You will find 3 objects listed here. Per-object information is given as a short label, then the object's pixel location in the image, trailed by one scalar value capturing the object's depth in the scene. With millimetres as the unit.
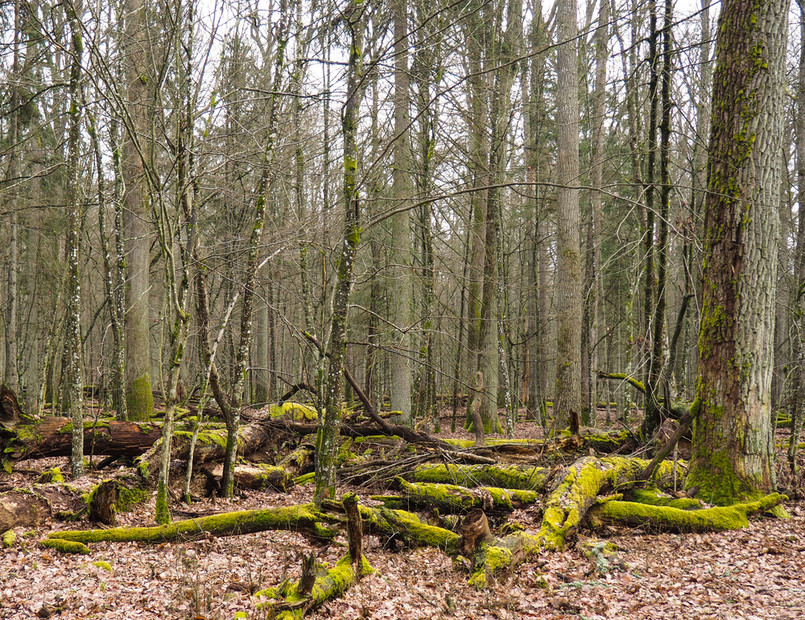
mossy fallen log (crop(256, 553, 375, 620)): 3281
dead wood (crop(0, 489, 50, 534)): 4883
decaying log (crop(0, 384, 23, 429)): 6934
